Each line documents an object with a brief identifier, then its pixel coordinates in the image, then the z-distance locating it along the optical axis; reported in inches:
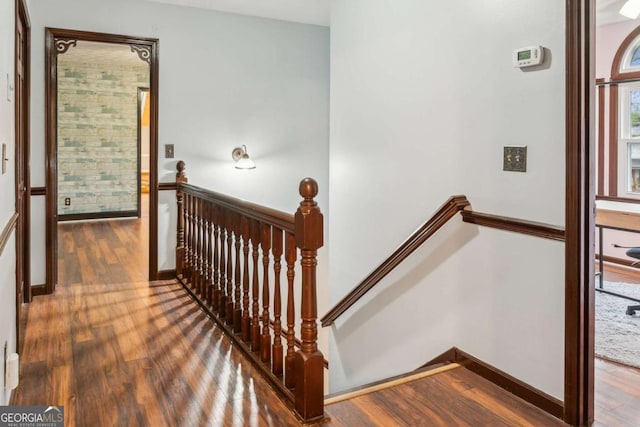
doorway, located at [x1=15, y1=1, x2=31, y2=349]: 118.7
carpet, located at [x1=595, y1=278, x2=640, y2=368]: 117.0
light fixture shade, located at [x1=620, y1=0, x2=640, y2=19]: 130.9
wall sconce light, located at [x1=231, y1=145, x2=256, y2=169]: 183.5
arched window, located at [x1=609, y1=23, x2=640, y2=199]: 210.1
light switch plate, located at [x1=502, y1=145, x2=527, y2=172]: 86.5
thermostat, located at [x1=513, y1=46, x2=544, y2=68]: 81.7
